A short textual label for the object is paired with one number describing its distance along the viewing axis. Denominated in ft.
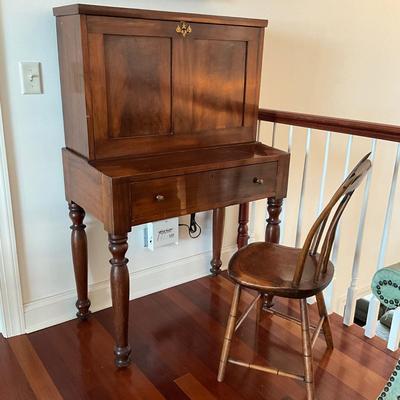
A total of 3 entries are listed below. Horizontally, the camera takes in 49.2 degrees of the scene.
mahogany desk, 5.03
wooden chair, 4.70
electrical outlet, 7.10
